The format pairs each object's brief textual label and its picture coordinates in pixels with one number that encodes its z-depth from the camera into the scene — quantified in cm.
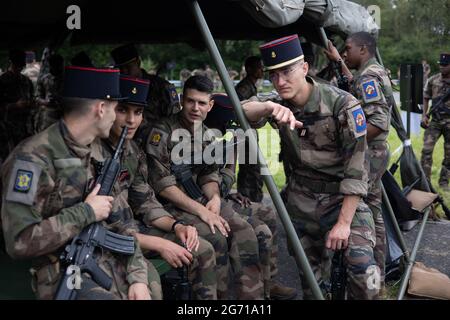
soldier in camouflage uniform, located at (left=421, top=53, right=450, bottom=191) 899
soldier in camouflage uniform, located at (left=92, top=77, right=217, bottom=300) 368
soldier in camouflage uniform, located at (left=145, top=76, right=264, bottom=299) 414
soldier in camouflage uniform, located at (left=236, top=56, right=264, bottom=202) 742
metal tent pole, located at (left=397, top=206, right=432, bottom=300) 453
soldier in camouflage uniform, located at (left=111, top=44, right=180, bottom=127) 572
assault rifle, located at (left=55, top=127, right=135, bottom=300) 276
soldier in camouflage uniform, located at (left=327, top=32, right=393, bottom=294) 492
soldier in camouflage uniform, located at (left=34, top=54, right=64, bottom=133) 719
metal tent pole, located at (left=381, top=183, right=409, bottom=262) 497
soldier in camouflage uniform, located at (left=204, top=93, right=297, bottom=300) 445
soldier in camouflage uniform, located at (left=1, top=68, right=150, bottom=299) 267
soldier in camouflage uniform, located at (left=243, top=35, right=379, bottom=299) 349
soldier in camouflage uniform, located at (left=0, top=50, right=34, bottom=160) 704
